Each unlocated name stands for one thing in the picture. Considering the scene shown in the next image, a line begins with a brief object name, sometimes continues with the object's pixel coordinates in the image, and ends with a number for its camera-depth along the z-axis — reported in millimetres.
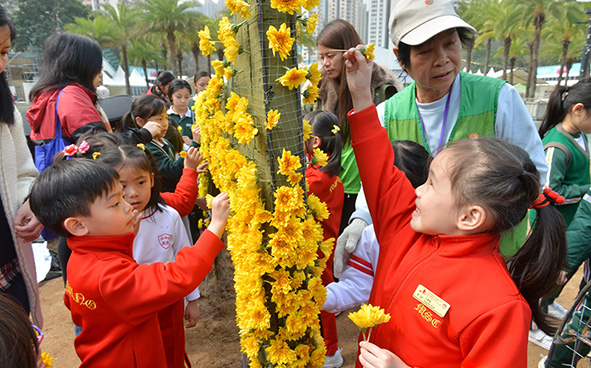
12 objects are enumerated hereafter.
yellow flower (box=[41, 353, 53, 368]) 1407
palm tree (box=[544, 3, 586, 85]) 19016
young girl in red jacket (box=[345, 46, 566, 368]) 1090
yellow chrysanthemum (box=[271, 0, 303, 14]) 1269
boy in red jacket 1413
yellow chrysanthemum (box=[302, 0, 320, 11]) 1324
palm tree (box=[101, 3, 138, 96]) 25469
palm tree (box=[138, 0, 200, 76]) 21797
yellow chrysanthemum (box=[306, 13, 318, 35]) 1421
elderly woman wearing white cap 1739
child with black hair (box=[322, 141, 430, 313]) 1651
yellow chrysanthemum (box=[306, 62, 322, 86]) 1393
